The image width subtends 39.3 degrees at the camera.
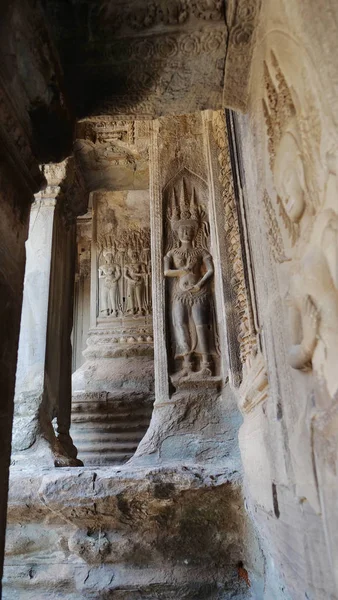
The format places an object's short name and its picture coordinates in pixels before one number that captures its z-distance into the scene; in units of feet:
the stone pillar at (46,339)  14.65
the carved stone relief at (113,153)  19.97
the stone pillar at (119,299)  24.13
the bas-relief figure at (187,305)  13.91
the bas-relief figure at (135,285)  25.67
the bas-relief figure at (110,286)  25.62
